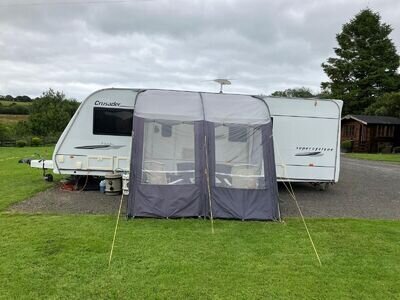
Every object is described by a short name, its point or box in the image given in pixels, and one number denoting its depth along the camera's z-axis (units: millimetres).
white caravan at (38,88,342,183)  8914
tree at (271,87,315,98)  71588
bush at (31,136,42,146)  29031
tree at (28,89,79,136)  33000
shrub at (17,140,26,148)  28031
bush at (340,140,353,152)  31688
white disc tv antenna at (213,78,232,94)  10484
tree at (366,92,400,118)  32438
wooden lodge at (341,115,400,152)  30609
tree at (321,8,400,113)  39188
